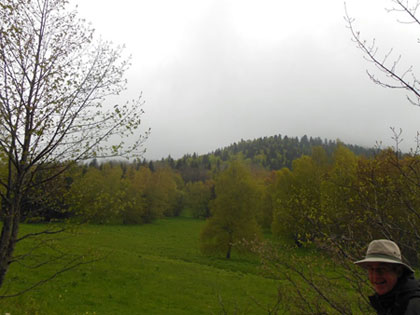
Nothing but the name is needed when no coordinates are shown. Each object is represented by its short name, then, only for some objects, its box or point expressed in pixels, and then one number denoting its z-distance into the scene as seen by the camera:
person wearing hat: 2.16
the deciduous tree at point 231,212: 24.92
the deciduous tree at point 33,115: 4.03
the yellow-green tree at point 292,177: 28.12
